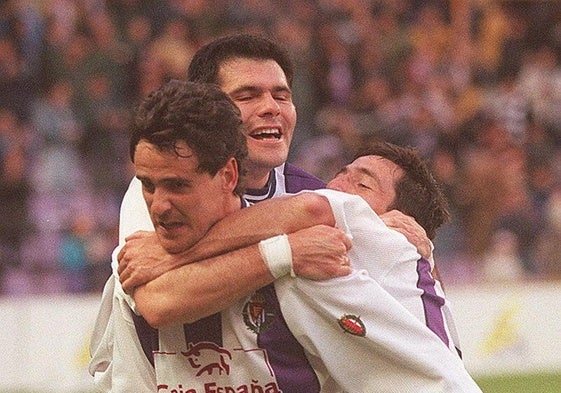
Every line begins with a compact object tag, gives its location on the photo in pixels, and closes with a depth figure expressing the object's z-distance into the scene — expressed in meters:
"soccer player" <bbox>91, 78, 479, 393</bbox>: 8.43
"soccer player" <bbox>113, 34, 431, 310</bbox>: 10.98
